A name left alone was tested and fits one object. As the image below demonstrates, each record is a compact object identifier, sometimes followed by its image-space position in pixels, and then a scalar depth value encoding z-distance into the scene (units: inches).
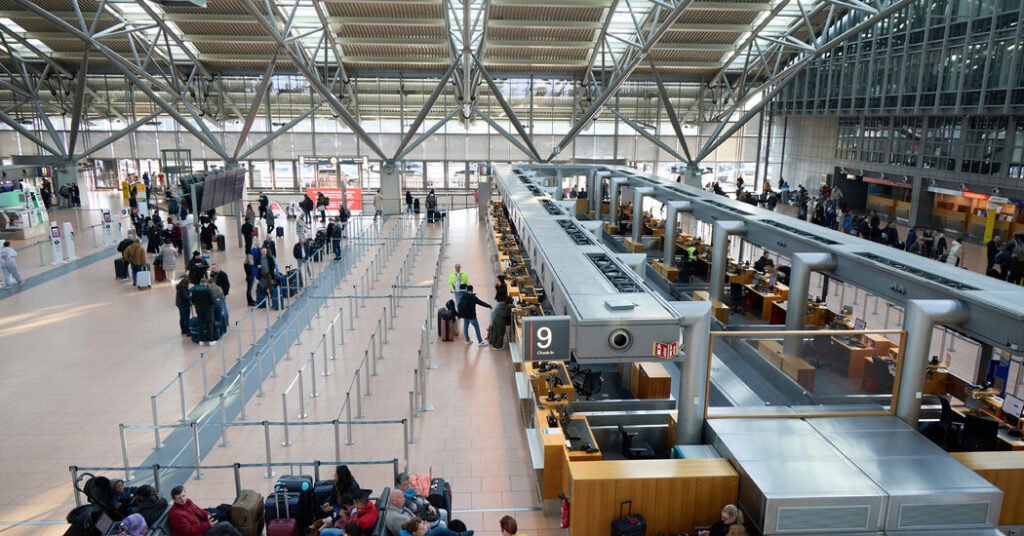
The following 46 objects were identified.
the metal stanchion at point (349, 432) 374.7
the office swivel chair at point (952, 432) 333.4
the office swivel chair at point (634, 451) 340.2
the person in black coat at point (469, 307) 558.3
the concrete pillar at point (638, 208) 887.7
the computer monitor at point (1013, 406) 338.3
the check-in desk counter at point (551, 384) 368.2
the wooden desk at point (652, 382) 416.2
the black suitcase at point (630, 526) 267.4
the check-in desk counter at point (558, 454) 315.0
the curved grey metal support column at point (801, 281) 477.1
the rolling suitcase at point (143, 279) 742.5
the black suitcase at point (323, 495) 293.3
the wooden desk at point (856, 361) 364.8
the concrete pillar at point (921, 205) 1191.6
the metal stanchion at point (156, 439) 386.6
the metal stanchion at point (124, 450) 335.4
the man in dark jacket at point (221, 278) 625.3
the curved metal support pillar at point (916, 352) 323.0
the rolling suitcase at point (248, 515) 282.5
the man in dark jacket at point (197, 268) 595.2
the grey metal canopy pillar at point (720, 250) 616.4
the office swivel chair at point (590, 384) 404.5
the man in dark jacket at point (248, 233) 902.4
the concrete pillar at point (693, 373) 309.4
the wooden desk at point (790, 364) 399.2
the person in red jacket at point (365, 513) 262.9
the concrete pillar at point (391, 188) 1403.8
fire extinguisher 289.3
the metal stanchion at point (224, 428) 378.3
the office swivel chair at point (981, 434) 333.1
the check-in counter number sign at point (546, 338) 298.7
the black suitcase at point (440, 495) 292.2
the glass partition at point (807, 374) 332.5
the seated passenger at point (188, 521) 258.7
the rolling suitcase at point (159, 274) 781.3
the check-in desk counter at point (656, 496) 273.9
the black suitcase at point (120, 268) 780.6
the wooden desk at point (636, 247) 887.7
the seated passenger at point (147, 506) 271.5
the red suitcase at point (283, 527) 281.4
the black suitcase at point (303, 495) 292.2
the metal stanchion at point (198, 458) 327.3
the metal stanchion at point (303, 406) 421.5
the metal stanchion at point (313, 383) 436.3
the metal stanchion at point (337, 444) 347.3
